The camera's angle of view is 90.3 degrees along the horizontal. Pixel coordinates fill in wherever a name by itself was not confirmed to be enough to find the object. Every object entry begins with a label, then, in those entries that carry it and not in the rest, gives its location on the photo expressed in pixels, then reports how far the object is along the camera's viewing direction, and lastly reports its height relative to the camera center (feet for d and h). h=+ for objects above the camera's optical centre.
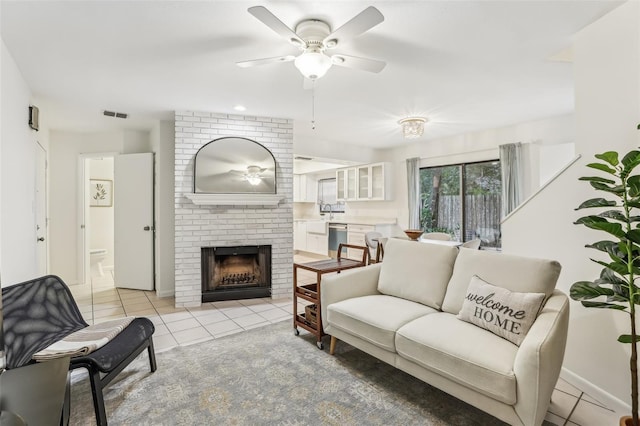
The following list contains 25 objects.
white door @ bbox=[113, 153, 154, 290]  15.47 +0.01
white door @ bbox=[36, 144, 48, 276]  13.01 +0.35
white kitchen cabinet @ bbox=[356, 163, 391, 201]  20.97 +2.15
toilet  19.55 -2.65
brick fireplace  13.03 -0.04
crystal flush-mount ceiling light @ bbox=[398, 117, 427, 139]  13.99 +3.89
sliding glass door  16.78 +0.69
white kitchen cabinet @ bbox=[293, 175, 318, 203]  27.91 +2.16
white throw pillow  5.97 -1.92
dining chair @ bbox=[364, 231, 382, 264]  15.66 -1.23
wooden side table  9.09 -2.40
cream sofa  5.12 -2.38
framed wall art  21.15 +1.45
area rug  6.13 -3.90
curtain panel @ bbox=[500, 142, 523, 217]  15.10 +1.81
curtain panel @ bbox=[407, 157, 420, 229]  19.74 +1.37
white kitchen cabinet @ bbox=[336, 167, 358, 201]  23.07 +2.17
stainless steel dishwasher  23.12 -1.64
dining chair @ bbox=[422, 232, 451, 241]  16.38 -1.24
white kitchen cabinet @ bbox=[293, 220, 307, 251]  26.69 -1.85
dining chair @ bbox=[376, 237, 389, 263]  10.88 -1.34
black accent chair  6.02 -2.62
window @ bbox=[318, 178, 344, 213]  26.61 +1.39
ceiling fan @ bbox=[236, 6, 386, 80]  6.09 +3.48
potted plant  5.02 -0.66
